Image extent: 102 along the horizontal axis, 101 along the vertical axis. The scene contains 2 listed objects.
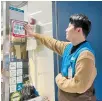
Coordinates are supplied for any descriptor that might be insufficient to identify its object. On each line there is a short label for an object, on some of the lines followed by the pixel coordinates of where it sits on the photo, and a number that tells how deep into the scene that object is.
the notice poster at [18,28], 1.83
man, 1.55
